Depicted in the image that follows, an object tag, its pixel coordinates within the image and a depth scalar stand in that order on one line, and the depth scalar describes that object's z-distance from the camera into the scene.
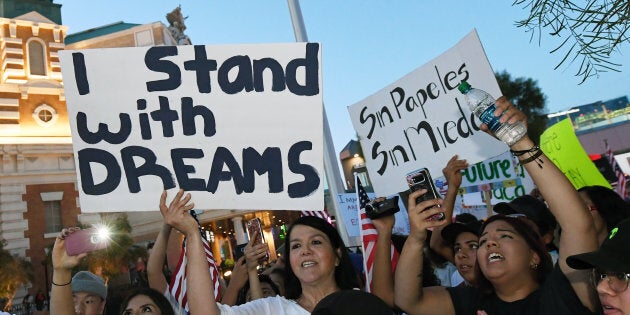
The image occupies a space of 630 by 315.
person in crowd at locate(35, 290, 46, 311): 21.17
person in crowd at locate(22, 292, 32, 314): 22.33
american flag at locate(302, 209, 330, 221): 6.47
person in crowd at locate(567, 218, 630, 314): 1.84
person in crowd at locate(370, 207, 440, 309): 3.13
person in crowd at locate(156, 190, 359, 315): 2.59
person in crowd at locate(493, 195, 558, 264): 3.82
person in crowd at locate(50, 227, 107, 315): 3.23
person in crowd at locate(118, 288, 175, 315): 3.23
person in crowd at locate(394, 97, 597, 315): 2.45
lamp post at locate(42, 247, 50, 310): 22.95
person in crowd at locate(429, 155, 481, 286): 3.72
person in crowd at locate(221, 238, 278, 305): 3.76
